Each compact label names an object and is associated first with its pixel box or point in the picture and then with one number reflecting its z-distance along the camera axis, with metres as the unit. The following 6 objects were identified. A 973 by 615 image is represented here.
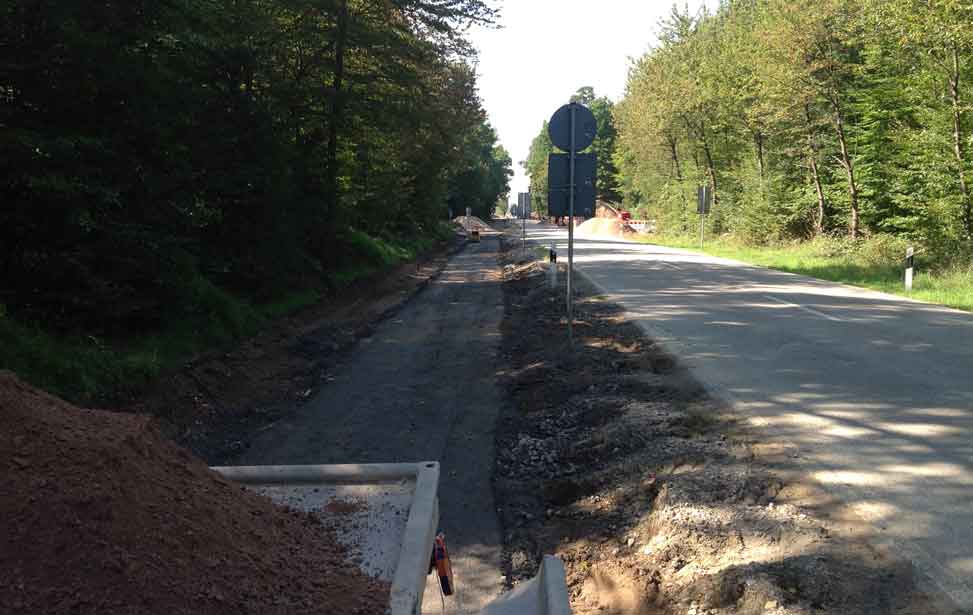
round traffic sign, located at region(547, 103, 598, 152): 10.69
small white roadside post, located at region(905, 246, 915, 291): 16.88
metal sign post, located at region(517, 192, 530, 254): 36.50
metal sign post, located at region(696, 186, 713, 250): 40.28
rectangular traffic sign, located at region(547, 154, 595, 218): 10.77
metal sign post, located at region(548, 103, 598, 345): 10.68
